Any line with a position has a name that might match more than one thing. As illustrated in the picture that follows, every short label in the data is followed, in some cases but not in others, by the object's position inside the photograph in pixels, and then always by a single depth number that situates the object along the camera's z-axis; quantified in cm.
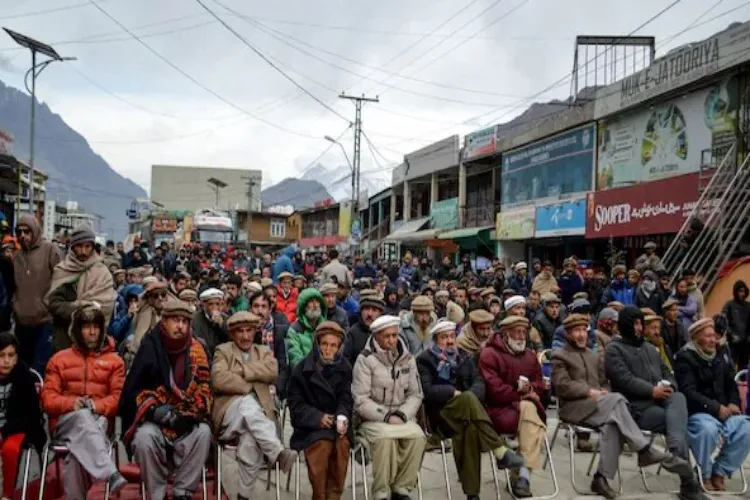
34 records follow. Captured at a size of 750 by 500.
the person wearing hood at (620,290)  1098
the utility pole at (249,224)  5404
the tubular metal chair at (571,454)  580
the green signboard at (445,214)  2916
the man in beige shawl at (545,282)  1144
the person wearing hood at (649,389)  554
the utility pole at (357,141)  3781
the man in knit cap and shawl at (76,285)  597
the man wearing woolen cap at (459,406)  532
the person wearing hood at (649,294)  1034
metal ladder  1268
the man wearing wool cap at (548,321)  880
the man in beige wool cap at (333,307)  808
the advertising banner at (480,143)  2614
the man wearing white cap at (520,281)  1248
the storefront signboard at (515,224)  2192
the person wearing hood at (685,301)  936
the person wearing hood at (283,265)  1312
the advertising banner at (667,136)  1468
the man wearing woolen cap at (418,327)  686
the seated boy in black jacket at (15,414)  468
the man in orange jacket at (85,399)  468
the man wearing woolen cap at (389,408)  516
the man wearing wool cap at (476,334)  646
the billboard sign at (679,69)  1381
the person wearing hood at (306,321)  685
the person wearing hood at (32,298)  629
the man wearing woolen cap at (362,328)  644
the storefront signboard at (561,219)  1876
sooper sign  1449
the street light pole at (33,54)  2117
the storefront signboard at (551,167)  2000
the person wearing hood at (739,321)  938
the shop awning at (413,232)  3016
